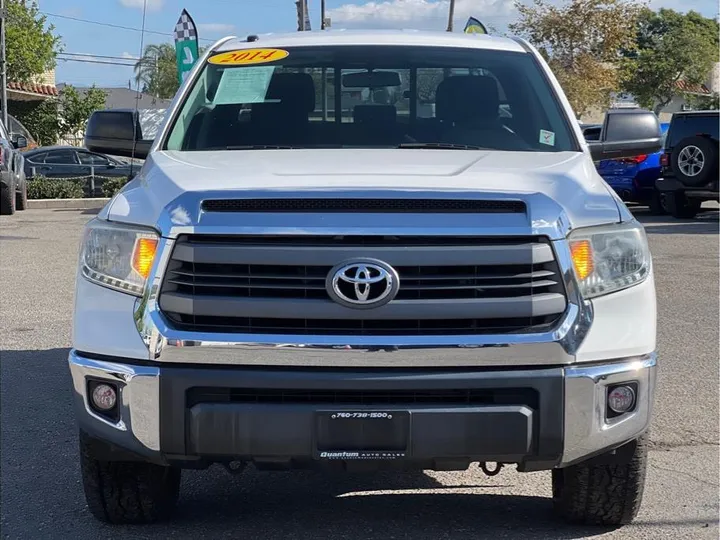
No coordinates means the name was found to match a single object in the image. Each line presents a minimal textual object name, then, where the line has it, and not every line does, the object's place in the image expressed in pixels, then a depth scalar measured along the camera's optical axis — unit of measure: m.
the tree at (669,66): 65.06
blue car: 19.55
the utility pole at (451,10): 38.53
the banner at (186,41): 19.55
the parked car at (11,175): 17.31
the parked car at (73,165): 24.69
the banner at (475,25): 20.53
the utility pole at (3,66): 31.01
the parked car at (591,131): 17.53
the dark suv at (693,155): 16.50
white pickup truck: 3.56
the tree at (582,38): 35.66
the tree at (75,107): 37.84
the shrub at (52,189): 23.14
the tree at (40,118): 38.66
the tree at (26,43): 41.94
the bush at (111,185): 23.78
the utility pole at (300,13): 31.68
